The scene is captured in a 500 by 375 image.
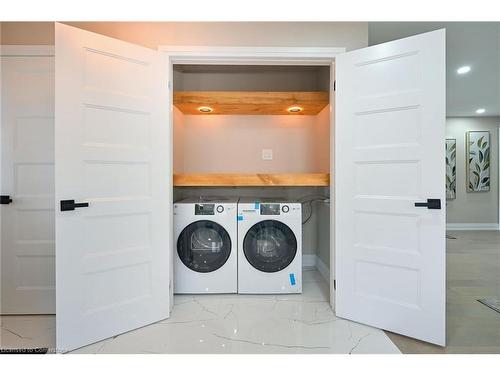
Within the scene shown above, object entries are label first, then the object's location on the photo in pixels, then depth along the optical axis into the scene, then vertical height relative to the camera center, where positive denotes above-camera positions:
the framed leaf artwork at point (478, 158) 5.52 +0.60
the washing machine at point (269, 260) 2.37 -0.61
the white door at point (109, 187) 1.58 -0.01
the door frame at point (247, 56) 1.95 +1.00
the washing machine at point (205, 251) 2.35 -0.60
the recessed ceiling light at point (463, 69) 3.42 +1.59
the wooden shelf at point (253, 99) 2.52 +0.85
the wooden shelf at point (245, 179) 2.26 +0.06
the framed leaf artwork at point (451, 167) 5.53 +0.41
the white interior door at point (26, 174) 1.98 +0.09
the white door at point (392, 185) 1.64 +0.01
